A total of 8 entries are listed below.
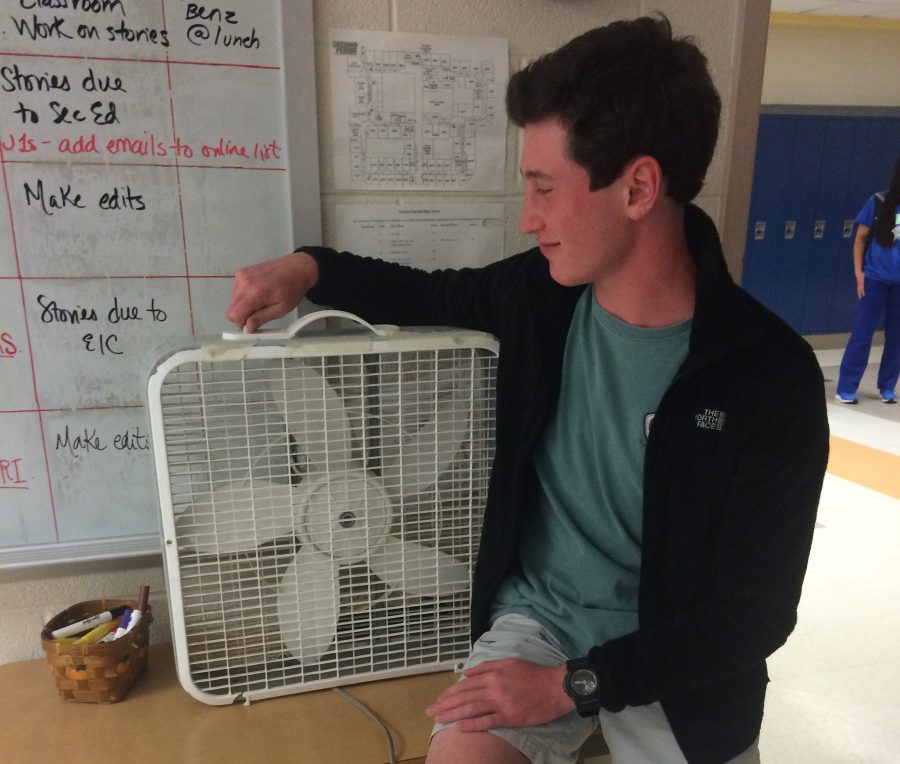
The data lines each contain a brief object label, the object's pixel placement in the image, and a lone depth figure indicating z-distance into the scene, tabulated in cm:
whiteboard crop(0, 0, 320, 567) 102
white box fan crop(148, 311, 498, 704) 98
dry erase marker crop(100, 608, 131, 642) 108
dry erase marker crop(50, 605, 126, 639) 109
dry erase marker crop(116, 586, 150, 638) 112
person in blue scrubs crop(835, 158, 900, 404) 409
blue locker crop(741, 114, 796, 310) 530
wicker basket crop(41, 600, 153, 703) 105
